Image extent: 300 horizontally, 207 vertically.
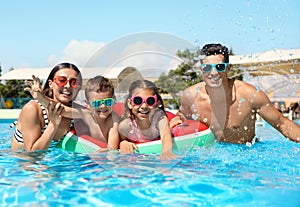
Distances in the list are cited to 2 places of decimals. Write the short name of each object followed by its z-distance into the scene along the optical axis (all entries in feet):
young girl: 11.71
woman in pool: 10.85
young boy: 11.79
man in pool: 12.97
